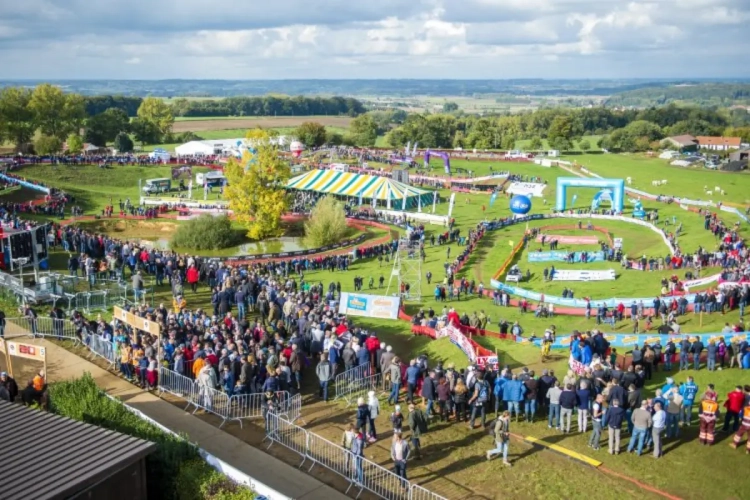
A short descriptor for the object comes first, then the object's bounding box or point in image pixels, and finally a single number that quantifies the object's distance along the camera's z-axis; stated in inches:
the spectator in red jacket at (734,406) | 557.6
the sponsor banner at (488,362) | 669.7
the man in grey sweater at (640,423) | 531.8
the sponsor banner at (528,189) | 2544.3
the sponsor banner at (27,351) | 629.9
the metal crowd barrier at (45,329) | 816.3
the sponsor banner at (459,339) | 790.5
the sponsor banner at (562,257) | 1569.9
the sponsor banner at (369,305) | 997.2
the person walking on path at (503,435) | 527.8
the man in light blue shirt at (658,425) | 531.2
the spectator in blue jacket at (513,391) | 593.3
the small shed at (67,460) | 392.8
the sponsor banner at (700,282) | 1215.6
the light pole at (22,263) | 928.2
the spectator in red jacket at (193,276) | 1065.2
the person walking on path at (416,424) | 539.0
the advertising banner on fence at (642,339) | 771.5
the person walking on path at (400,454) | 489.5
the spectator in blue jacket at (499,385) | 599.8
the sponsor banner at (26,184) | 2200.7
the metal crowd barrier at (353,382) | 673.6
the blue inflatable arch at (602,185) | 2248.8
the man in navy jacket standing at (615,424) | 530.0
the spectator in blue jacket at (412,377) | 621.0
